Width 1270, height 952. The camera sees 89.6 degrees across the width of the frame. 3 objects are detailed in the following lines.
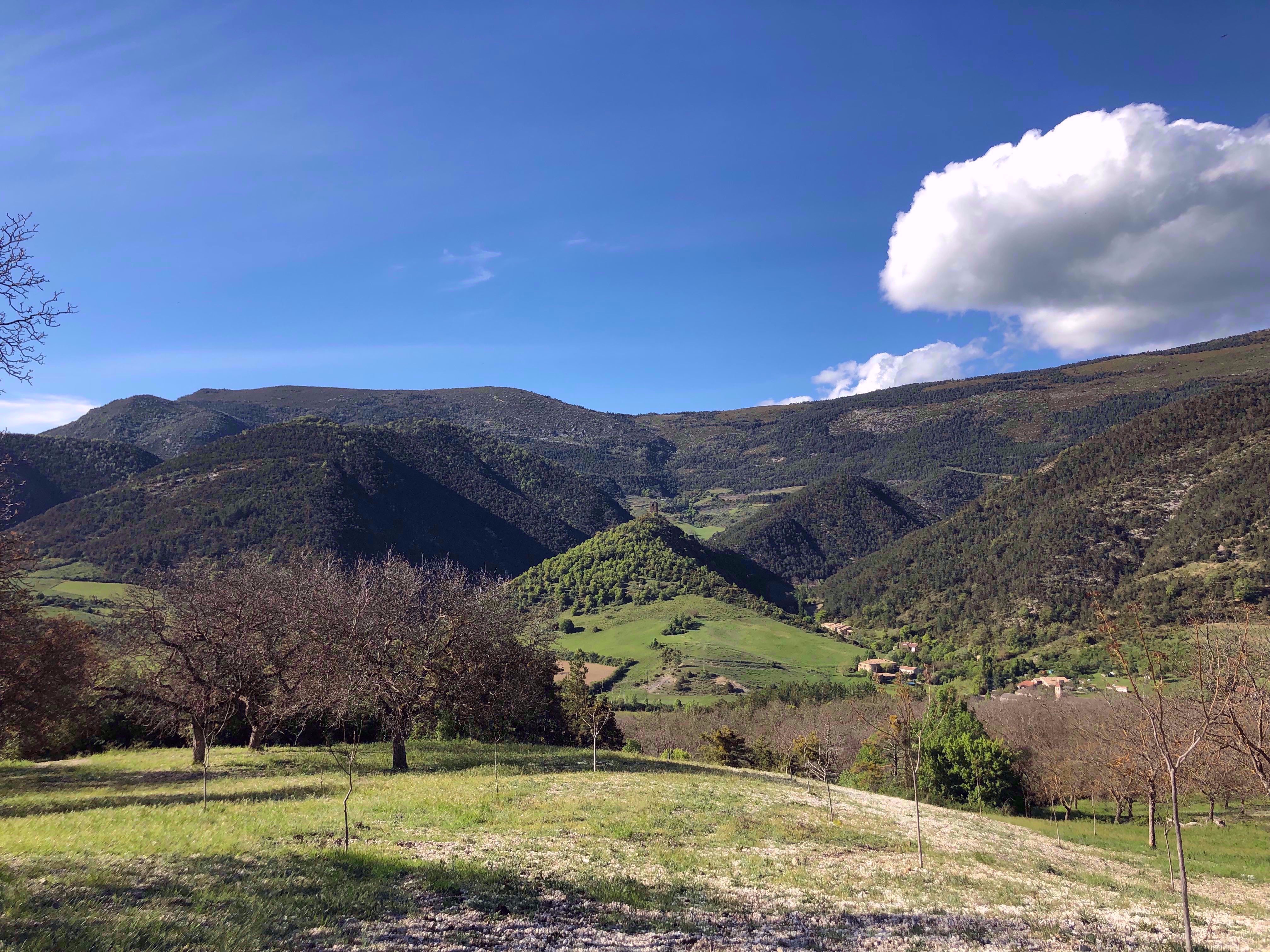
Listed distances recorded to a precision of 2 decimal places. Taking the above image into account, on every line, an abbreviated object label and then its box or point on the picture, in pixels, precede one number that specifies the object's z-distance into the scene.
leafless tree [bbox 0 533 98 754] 21.66
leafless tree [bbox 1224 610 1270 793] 11.61
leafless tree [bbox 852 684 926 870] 23.08
